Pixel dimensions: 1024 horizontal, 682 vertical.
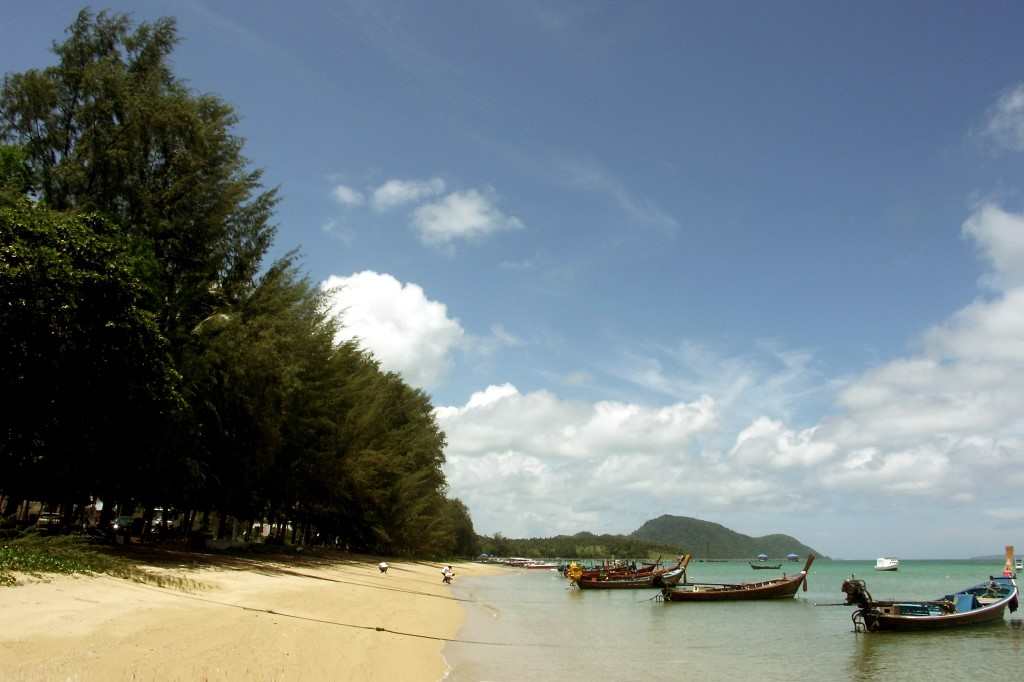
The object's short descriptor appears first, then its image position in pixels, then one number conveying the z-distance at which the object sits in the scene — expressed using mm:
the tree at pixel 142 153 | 22562
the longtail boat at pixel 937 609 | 25906
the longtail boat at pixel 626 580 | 49875
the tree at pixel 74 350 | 16703
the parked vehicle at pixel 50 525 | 24770
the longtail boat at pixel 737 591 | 40938
